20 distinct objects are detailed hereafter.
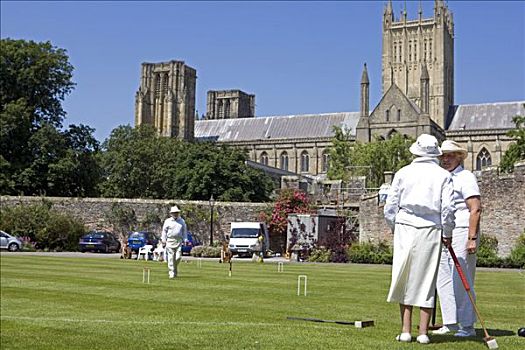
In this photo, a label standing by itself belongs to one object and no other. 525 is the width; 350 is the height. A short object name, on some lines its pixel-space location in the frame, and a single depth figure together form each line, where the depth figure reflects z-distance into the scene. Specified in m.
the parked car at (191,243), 35.69
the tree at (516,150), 43.79
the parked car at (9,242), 33.59
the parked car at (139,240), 35.78
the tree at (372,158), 60.03
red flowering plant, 38.44
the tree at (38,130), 46.22
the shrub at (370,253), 29.35
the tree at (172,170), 50.94
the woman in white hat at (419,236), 7.22
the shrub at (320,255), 31.21
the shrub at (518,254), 26.51
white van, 34.94
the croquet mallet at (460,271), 7.48
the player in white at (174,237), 16.55
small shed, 33.72
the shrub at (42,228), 37.57
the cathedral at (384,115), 88.38
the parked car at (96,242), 36.62
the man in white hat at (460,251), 7.81
